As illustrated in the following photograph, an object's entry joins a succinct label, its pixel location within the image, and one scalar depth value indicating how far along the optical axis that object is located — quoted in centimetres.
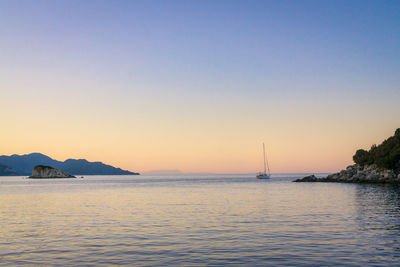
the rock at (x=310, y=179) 18038
